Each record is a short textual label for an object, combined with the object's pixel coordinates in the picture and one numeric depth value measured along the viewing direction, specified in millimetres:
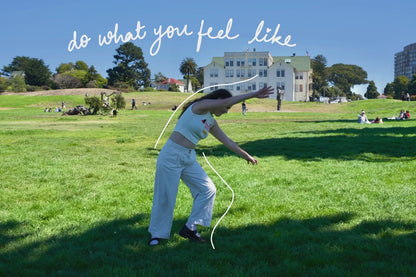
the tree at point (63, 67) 144525
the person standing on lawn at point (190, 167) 4609
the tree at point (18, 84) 99069
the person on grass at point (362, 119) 28080
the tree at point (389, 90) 162612
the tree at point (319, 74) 135050
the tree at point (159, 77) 154450
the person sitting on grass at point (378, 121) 27362
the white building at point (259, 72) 98562
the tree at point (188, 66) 125000
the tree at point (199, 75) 138000
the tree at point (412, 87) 104188
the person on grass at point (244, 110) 44844
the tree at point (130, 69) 122875
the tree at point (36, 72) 110438
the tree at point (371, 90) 163138
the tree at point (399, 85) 141762
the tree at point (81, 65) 146250
